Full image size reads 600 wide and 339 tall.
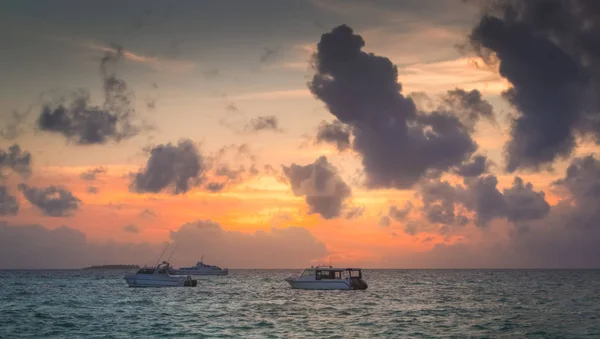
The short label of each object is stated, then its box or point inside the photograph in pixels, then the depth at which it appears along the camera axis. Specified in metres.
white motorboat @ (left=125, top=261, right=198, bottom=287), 135.38
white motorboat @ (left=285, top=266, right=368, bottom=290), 125.25
